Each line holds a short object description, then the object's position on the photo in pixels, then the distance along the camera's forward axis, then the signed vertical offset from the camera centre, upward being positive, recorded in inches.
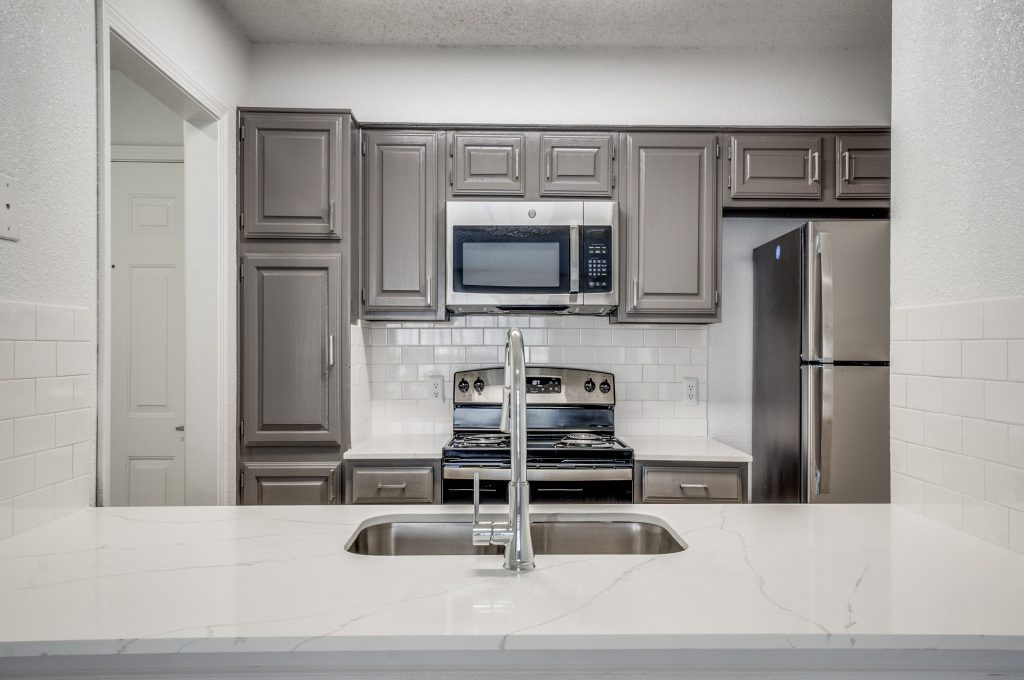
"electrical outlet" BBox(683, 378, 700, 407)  132.4 -9.5
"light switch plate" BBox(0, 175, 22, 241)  53.1 +10.5
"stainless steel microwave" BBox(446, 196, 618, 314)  115.6 +14.9
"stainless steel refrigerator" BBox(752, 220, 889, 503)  105.5 -3.6
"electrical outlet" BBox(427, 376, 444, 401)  131.8 -9.1
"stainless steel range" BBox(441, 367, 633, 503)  107.9 -17.5
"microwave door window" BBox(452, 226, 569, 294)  115.5 +13.9
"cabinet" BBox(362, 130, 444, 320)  117.0 +20.9
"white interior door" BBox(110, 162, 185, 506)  134.3 +2.1
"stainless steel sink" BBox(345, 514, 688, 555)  57.6 -16.9
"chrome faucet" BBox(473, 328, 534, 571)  44.3 -9.9
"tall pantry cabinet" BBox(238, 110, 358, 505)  109.9 +6.7
